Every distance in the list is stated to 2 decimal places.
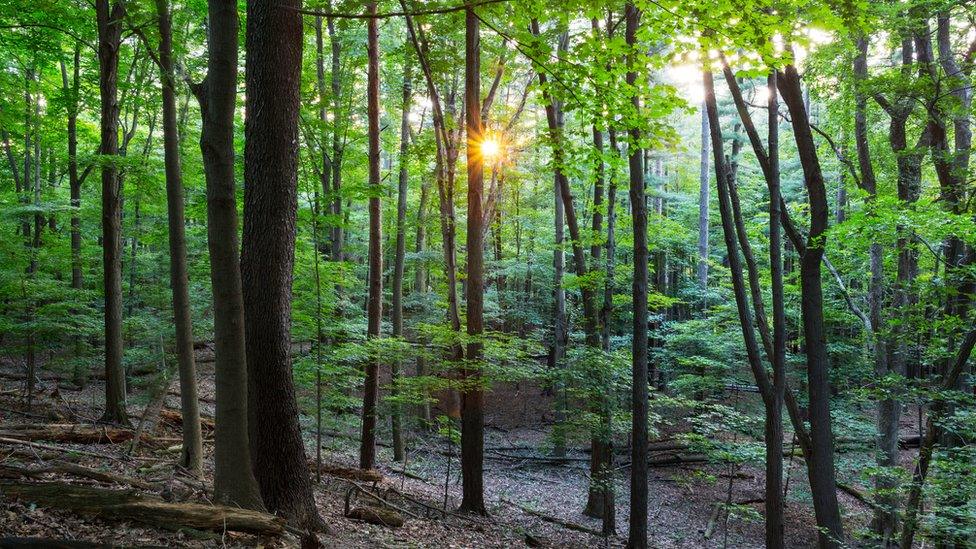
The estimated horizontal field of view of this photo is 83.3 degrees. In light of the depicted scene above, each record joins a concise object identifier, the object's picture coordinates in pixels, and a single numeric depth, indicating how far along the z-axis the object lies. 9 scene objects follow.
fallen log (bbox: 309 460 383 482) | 9.83
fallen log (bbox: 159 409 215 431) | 10.19
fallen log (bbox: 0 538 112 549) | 3.14
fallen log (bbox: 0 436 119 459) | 5.56
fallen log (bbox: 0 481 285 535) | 4.16
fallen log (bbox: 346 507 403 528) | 7.29
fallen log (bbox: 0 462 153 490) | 4.75
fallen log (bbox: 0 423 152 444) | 7.60
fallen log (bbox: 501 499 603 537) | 10.86
